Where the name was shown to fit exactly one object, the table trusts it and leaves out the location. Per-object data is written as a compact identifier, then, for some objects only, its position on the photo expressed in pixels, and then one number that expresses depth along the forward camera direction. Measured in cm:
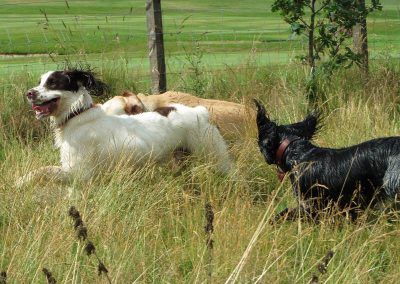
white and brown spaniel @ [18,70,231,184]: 929
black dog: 784
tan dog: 1068
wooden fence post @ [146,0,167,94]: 1375
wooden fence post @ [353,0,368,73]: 1493
